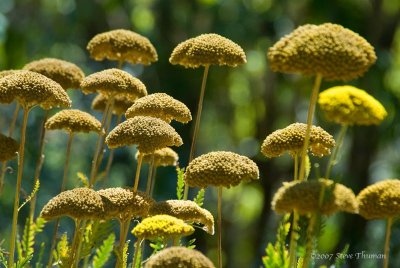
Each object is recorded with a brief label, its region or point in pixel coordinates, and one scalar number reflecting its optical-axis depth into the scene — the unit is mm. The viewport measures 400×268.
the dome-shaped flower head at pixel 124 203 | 4481
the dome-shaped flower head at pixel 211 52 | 5202
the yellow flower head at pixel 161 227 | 3929
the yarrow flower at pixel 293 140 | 4658
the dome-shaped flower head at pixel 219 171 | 4333
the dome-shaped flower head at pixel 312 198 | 3478
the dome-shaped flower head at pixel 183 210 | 4571
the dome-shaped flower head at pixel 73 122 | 5587
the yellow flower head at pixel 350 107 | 3548
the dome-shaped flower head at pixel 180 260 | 3366
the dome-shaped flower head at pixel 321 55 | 3542
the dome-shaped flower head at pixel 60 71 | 6030
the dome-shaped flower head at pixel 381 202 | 3761
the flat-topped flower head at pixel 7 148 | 5119
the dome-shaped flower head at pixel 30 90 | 4643
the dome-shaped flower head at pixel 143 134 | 4541
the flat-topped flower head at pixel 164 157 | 5868
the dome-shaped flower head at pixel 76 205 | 4231
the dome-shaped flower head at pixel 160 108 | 5138
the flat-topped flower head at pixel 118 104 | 6515
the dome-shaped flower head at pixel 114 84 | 5331
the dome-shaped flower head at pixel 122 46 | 6117
